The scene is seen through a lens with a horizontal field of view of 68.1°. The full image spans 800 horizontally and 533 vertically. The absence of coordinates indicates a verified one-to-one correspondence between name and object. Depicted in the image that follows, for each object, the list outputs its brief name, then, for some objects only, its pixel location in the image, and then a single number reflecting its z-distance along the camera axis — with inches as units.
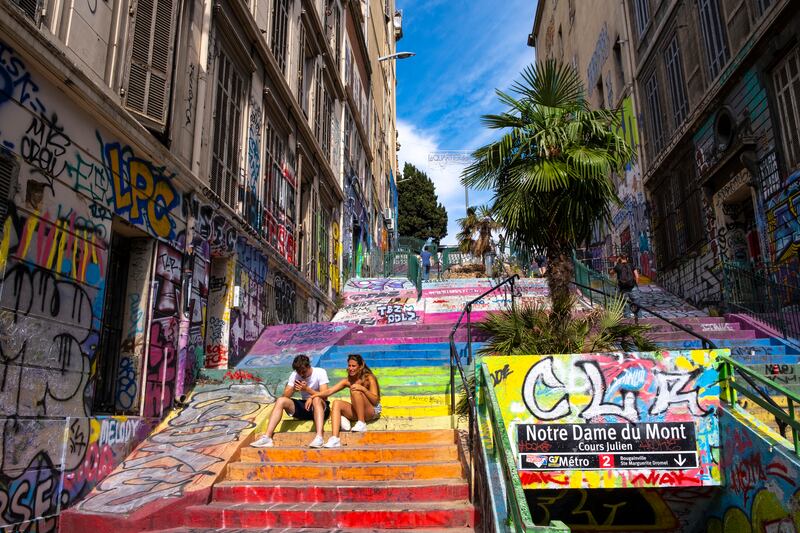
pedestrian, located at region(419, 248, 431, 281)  914.1
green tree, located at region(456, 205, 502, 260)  1137.4
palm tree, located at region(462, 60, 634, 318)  402.6
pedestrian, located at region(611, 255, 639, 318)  566.3
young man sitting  281.6
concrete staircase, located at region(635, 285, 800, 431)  352.8
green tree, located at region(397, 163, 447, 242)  2090.3
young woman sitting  279.4
